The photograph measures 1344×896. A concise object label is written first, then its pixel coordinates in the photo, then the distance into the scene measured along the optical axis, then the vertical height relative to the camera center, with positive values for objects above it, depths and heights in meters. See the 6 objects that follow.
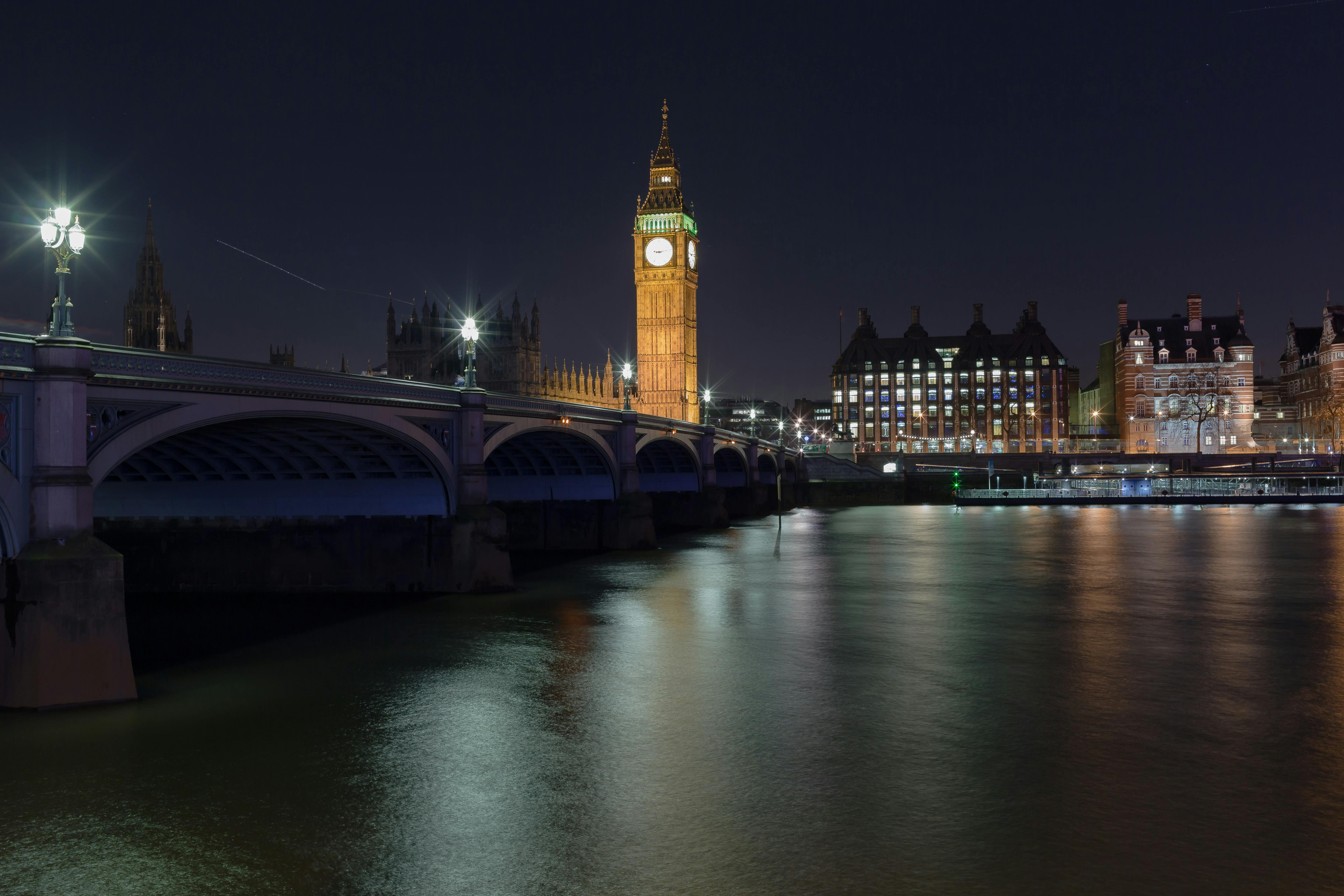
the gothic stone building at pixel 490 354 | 128.38 +16.77
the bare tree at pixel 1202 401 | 157.50 +10.85
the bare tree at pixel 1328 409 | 147.62 +8.89
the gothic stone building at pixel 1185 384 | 158.75 +13.83
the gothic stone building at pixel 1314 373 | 149.88 +15.09
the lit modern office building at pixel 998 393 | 194.12 +15.78
